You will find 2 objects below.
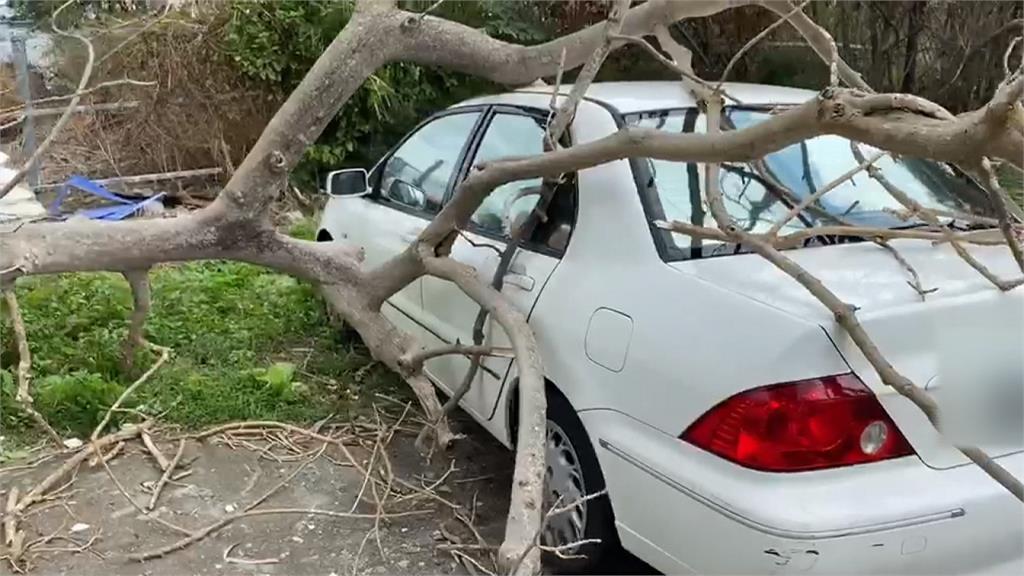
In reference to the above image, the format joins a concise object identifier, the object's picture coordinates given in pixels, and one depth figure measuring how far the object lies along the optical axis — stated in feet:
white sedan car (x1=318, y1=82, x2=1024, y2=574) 8.18
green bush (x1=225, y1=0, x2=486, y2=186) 29.63
